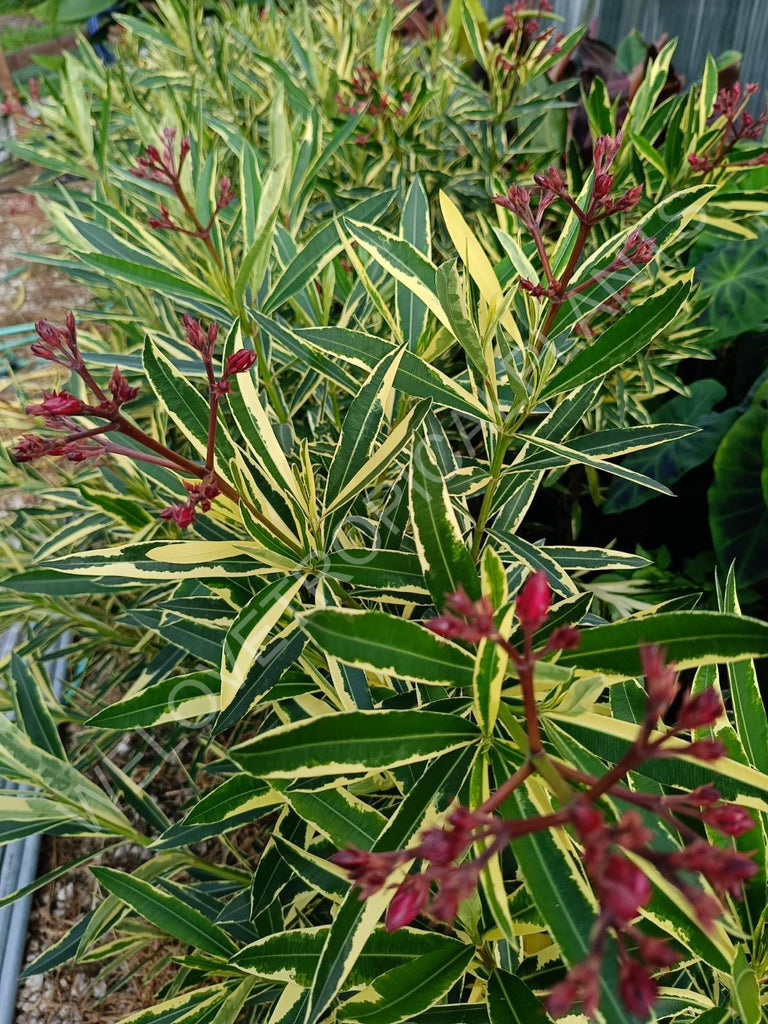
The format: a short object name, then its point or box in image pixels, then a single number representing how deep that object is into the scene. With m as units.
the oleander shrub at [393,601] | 0.45
